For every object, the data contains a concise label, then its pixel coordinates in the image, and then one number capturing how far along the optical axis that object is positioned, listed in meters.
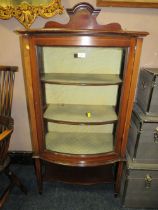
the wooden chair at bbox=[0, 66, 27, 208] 1.51
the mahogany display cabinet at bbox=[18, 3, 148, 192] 1.18
